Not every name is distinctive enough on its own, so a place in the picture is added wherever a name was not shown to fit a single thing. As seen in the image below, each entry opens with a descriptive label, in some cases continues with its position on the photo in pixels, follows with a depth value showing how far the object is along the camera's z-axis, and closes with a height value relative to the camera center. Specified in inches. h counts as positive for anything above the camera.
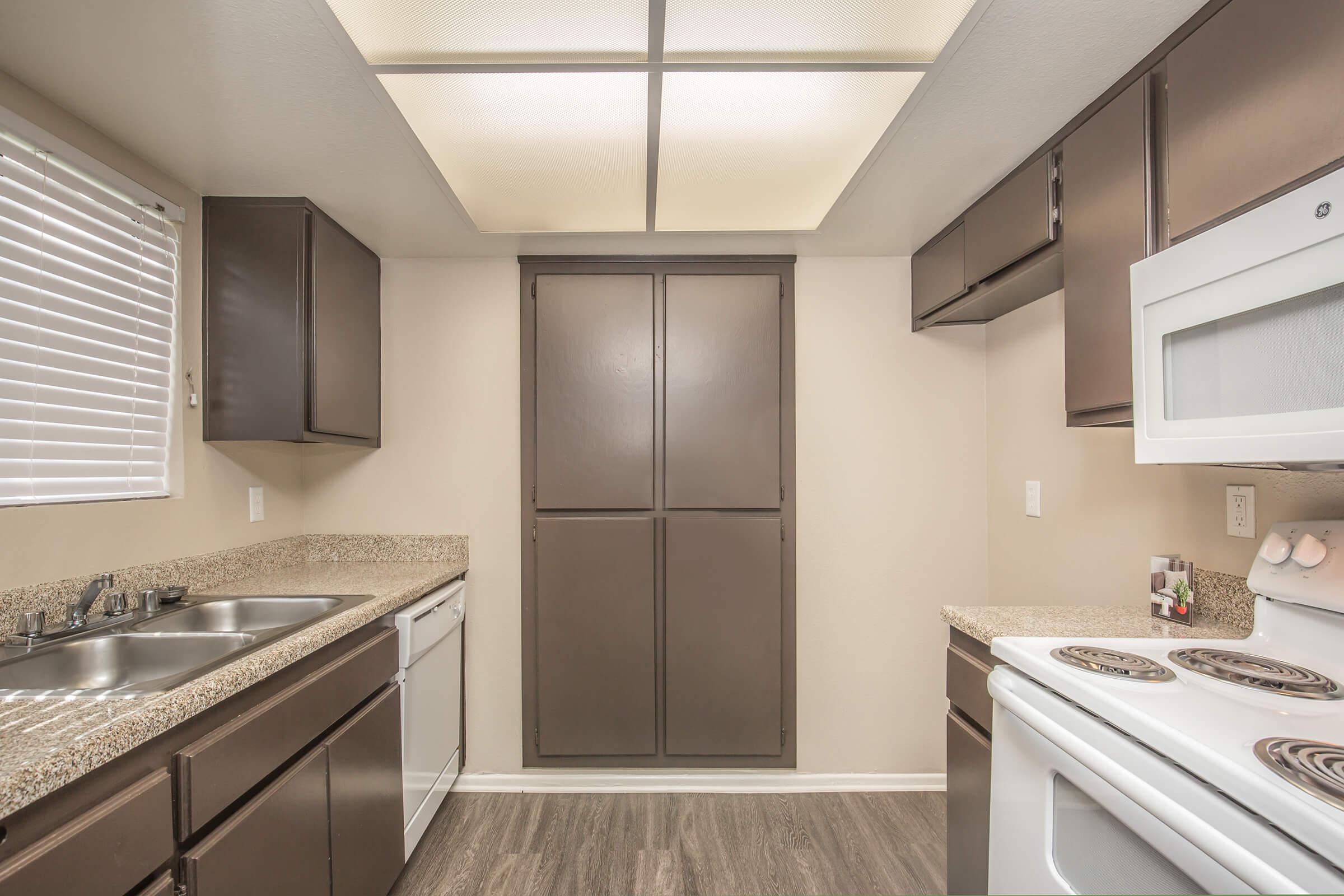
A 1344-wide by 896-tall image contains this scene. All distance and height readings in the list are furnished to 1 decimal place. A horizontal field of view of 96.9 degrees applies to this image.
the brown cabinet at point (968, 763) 55.3 -29.2
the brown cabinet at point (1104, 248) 51.1 +19.4
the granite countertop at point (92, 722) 30.3 -15.3
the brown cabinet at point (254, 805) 32.6 -24.0
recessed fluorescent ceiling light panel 48.1 +36.0
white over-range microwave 33.2 +7.9
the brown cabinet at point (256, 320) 75.5 +18.5
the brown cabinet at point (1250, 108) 37.1 +24.4
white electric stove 27.8 -16.1
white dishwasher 74.8 -32.8
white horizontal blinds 54.4 +13.4
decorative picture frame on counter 56.3 -12.3
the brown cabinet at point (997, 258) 63.7 +26.0
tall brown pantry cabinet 96.7 -8.6
